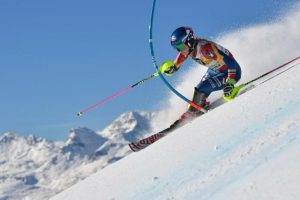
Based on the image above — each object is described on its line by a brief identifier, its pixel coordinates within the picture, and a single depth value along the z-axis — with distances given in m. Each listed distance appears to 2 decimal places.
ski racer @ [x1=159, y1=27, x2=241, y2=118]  13.53
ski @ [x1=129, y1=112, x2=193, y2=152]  12.70
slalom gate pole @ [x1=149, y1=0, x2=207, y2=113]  13.74
